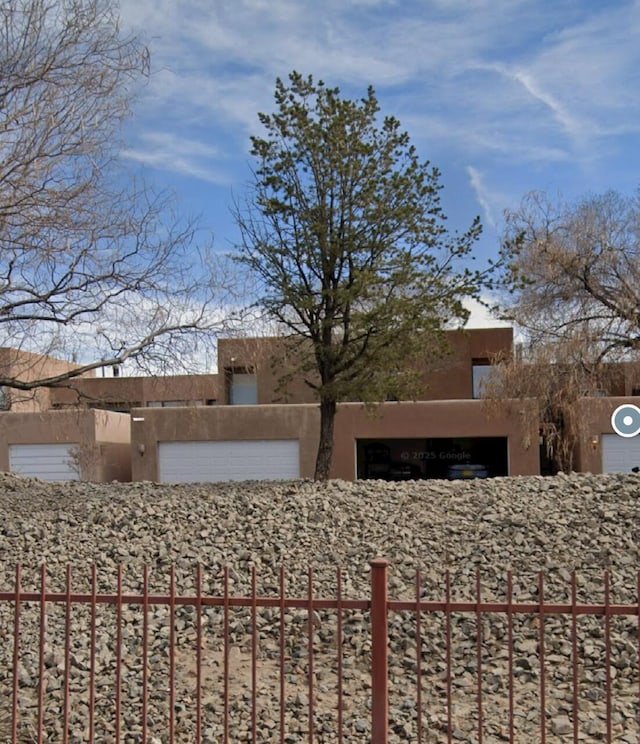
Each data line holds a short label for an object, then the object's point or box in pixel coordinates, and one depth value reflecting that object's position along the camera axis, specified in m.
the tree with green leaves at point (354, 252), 14.51
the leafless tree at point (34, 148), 10.33
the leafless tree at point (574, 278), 20.61
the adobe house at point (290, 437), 26.72
